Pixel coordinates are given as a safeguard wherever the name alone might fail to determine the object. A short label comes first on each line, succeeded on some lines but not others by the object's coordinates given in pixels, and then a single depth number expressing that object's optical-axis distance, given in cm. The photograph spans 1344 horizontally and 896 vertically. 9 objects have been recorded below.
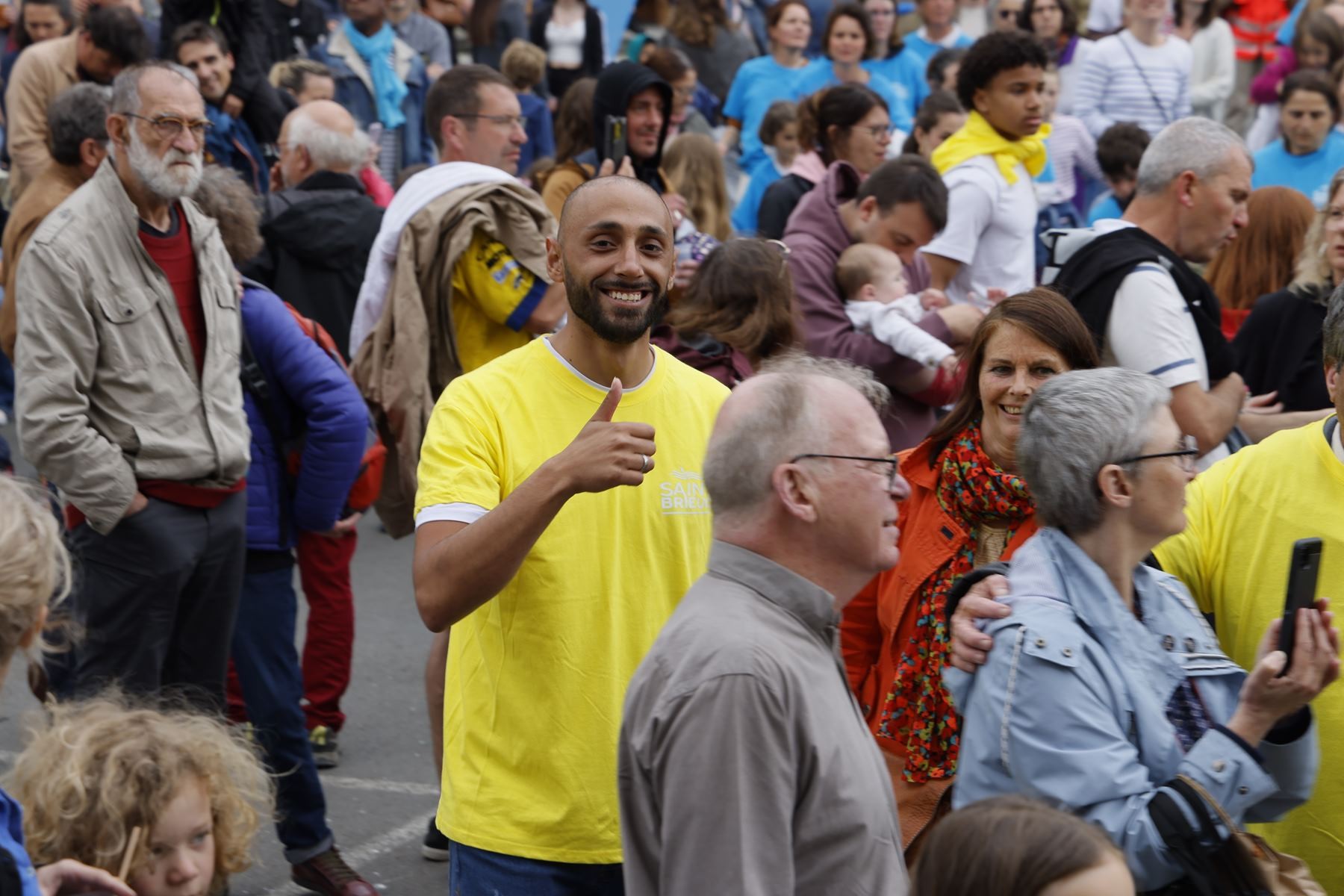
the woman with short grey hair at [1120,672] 264
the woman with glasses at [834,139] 764
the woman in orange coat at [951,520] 365
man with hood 668
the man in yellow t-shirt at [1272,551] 319
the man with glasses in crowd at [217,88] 907
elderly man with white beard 454
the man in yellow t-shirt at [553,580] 312
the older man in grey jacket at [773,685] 231
